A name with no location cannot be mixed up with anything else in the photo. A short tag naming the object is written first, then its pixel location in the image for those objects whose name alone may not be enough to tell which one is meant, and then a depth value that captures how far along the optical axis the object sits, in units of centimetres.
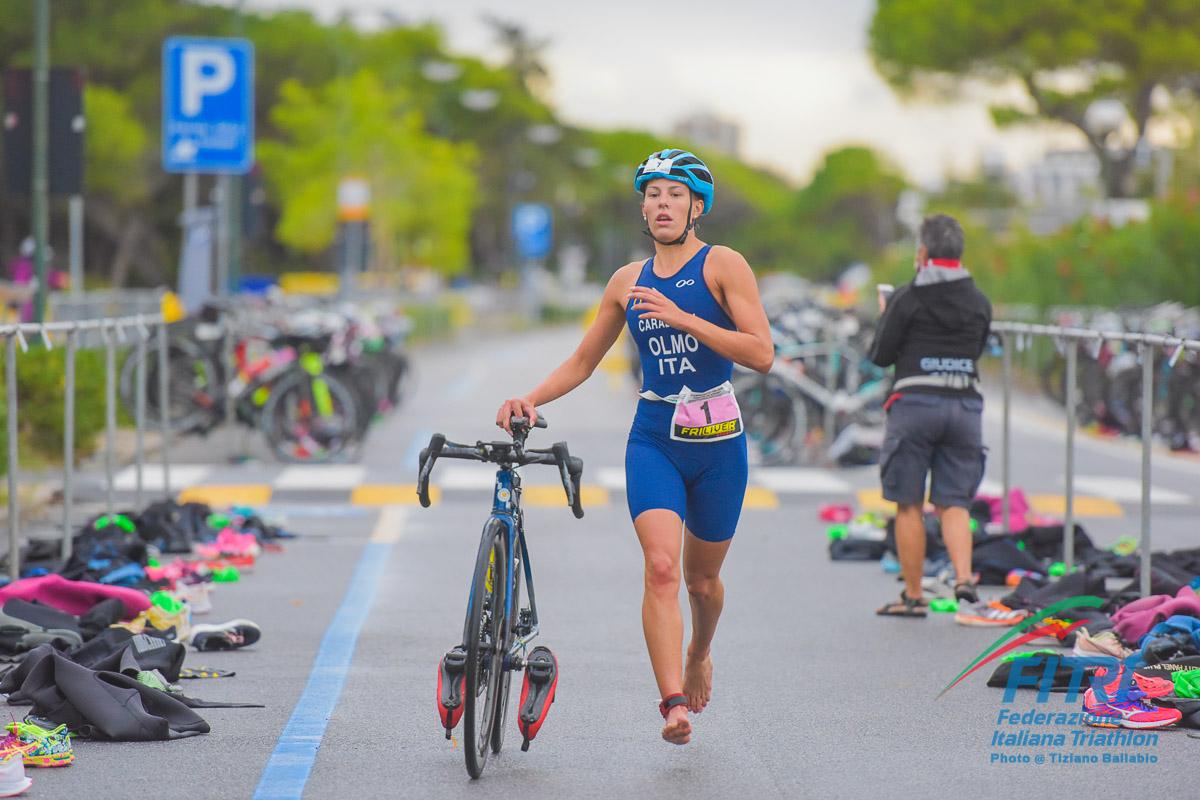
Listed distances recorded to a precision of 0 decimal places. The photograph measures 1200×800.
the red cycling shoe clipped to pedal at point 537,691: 1258
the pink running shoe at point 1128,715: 1390
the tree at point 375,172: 11869
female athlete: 1252
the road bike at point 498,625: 1182
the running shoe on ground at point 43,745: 1253
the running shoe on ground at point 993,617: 1864
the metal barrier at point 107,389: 1928
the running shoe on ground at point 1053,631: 1745
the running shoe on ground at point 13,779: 1175
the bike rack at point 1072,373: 1802
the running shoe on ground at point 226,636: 1705
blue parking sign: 4678
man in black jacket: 1934
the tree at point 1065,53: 8775
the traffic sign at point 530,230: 16462
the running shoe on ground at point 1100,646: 1603
